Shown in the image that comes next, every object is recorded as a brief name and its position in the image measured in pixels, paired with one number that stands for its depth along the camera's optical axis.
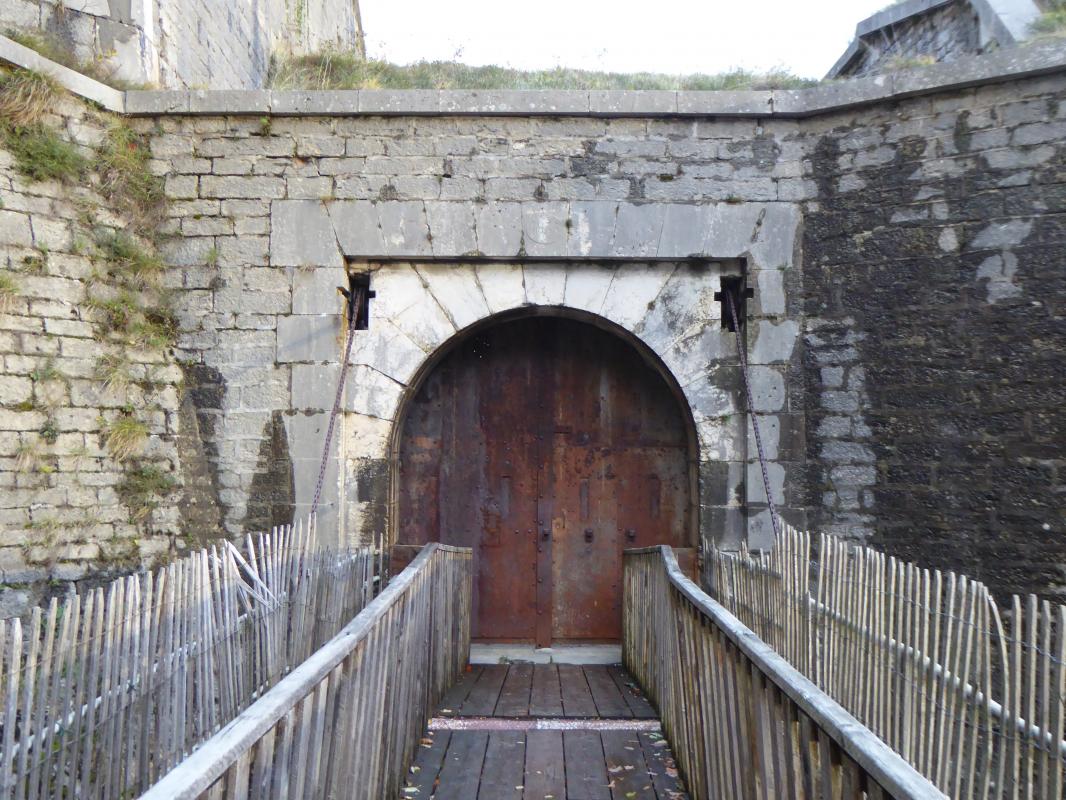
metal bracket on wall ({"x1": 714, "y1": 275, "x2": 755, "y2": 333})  6.09
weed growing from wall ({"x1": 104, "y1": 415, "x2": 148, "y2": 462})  5.69
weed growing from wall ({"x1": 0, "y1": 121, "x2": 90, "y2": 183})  5.38
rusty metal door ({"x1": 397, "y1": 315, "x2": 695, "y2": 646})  6.93
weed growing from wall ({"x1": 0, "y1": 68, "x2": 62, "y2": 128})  5.36
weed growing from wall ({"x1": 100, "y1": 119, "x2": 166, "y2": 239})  5.86
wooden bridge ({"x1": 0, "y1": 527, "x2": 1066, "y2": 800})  2.14
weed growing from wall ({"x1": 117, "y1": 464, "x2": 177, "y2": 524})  5.77
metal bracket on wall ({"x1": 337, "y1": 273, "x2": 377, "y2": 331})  6.20
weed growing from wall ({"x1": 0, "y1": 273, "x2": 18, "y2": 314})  5.19
